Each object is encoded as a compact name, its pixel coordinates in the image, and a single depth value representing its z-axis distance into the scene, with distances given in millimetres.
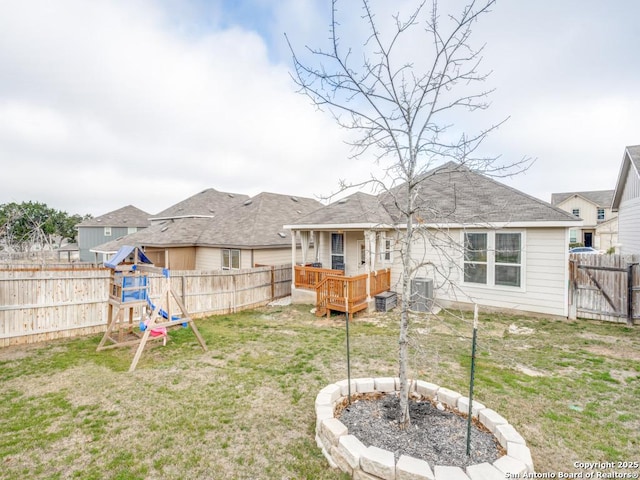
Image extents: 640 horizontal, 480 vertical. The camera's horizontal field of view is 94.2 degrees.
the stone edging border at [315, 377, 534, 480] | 2432
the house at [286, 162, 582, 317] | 8562
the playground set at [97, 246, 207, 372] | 6441
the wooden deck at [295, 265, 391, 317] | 9180
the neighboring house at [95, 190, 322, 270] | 14406
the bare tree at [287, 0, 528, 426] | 3418
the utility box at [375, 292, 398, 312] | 9852
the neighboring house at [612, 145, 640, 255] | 11469
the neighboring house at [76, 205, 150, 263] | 32438
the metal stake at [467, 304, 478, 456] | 2785
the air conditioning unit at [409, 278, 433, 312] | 9531
